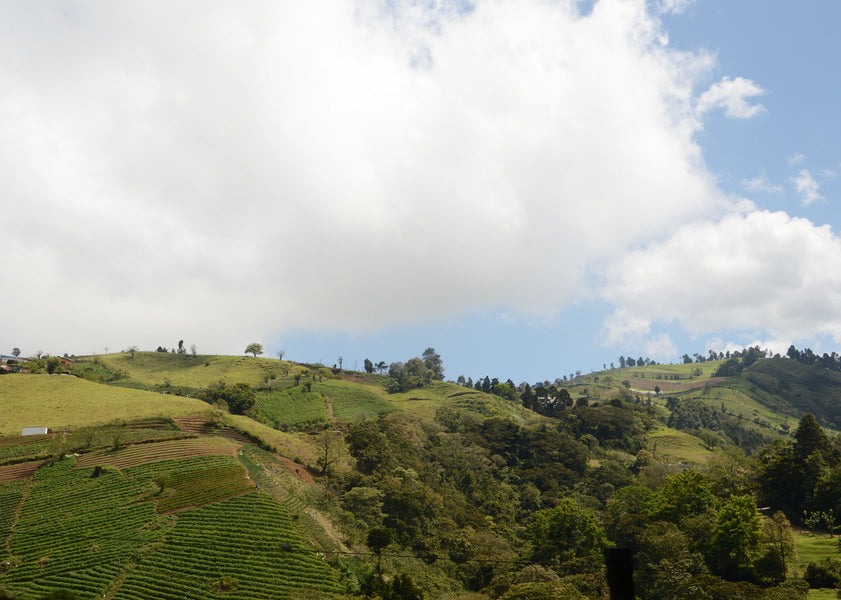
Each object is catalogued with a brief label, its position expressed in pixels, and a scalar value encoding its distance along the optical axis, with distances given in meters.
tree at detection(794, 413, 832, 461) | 81.19
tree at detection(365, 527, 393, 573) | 59.94
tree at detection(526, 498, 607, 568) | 69.56
